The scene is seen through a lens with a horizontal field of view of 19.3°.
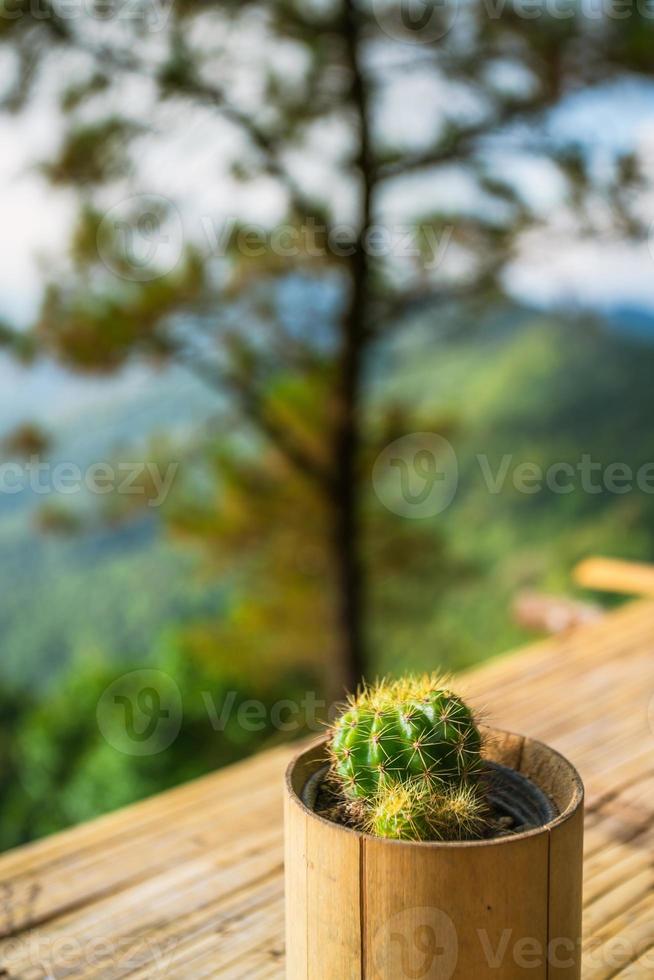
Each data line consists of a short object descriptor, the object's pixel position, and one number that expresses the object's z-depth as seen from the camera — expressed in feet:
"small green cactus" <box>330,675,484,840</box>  1.73
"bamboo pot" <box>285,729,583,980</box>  1.69
